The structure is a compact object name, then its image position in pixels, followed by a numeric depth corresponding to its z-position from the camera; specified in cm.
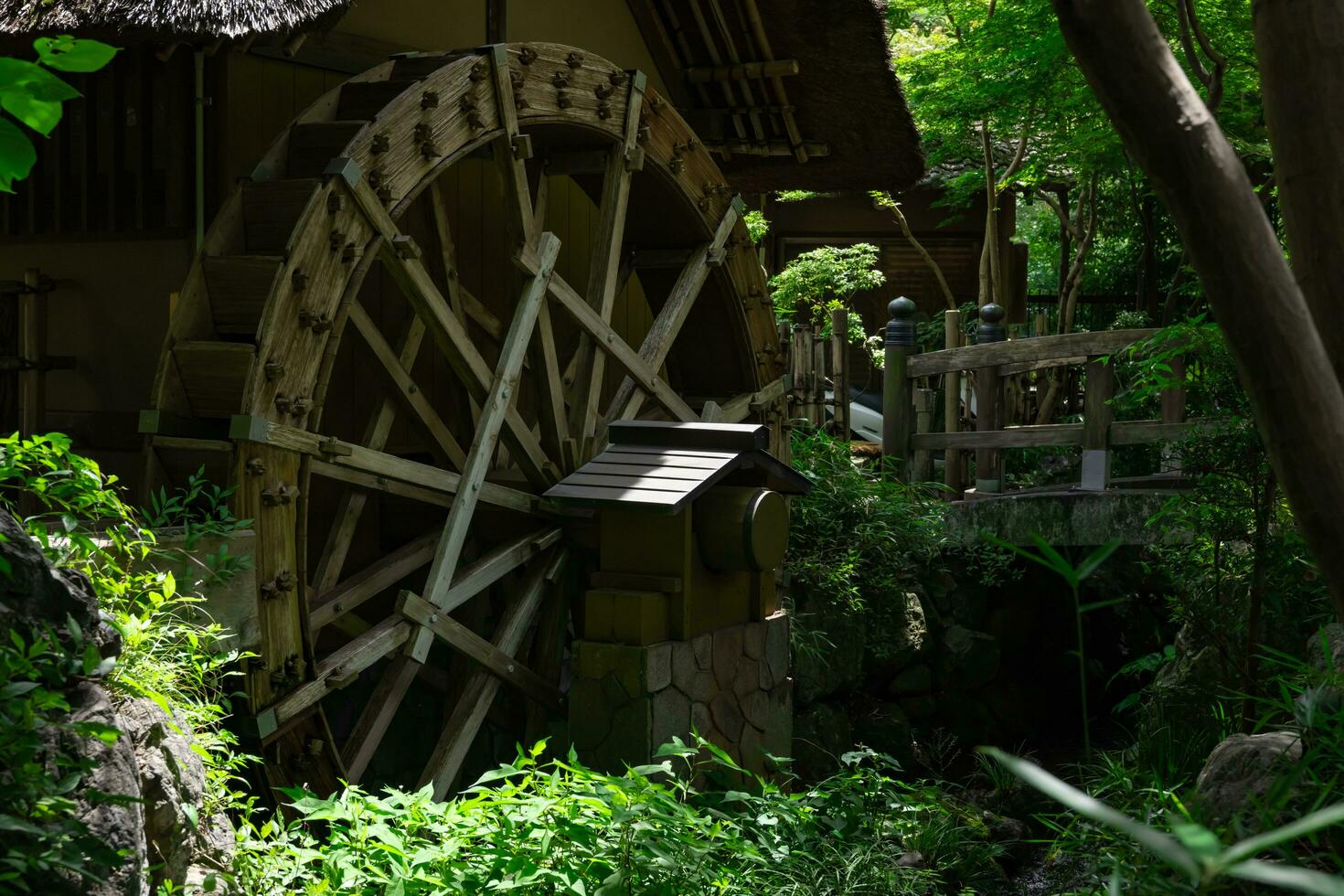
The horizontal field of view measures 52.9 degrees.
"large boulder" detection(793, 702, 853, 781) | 707
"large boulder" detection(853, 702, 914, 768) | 770
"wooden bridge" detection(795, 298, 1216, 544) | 795
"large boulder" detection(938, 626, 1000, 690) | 843
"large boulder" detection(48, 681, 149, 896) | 210
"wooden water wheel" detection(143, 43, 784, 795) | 445
